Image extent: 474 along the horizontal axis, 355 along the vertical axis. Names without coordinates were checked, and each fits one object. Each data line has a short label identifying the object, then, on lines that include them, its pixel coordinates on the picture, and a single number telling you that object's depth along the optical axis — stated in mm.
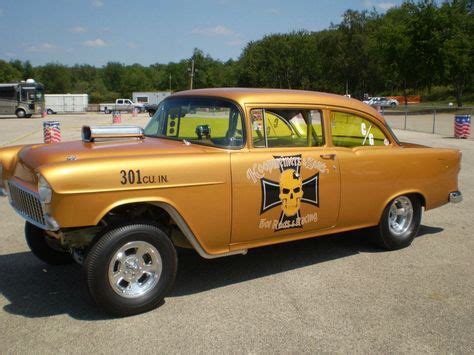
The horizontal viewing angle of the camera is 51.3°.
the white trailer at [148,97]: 81412
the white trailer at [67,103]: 61406
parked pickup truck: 61594
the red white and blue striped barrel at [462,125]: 20344
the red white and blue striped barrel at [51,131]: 15172
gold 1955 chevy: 3658
